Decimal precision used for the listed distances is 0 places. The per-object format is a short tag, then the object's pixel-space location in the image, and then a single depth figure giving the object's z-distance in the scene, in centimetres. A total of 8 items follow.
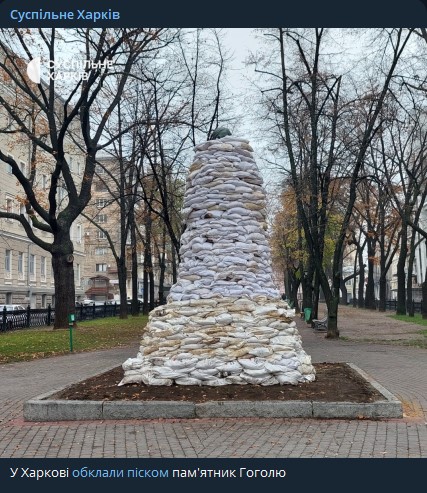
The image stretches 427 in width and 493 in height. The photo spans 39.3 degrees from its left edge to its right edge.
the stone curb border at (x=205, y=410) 762
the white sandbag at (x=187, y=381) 875
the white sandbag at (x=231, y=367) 876
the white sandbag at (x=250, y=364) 875
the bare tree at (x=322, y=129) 1995
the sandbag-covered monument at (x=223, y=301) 883
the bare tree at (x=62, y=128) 1872
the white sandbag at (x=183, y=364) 880
